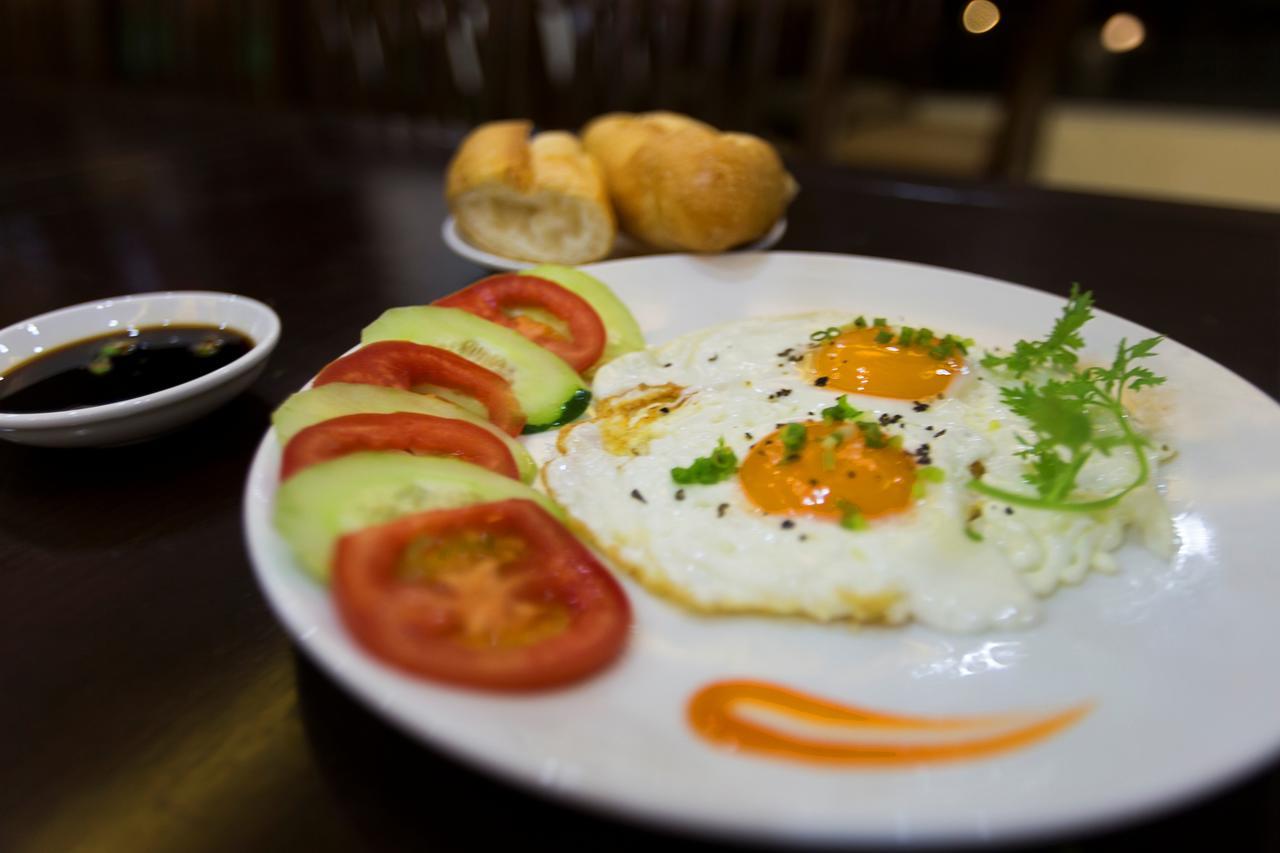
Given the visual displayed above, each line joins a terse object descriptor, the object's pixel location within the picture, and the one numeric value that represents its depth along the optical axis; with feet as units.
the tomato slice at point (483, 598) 0.71
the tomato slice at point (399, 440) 0.82
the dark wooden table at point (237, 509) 0.73
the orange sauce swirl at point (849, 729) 0.70
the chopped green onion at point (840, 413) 0.96
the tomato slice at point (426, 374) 0.95
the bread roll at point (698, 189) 1.31
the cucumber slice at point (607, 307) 1.14
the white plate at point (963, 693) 0.64
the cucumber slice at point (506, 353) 1.02
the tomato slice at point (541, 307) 1.11
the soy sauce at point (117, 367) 1.04
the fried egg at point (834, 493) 0.82
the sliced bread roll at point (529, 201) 1.39
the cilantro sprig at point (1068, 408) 0.87
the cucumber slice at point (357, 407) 0.86
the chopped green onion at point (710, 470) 0.91
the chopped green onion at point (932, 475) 0.90
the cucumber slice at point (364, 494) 0.76
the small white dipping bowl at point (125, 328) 0.96
